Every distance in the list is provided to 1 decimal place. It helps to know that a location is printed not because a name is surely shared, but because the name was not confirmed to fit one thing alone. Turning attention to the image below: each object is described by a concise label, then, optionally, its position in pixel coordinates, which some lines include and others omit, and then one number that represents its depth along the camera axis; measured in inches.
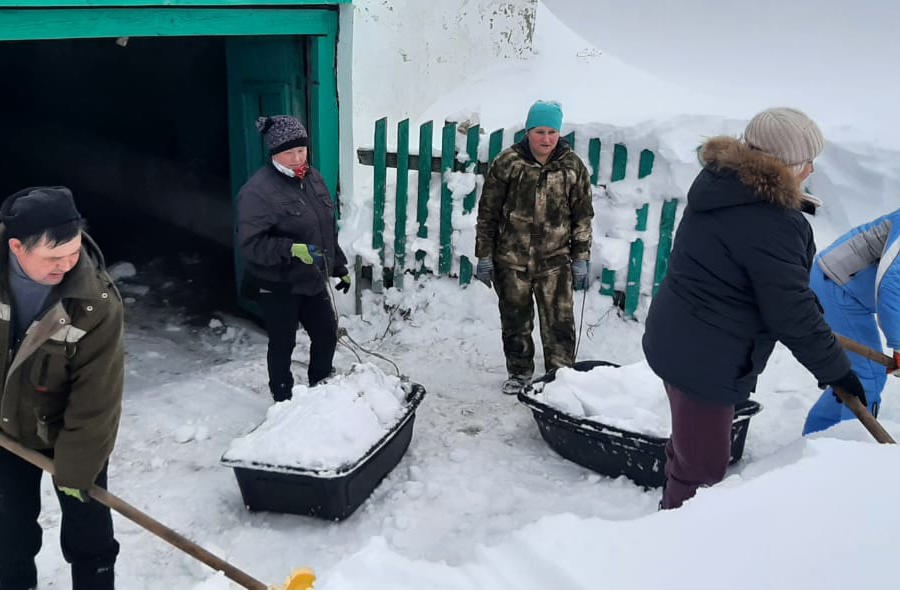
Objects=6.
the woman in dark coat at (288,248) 156.9
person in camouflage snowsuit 176.6
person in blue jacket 127.6
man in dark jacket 89.2
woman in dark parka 98.7
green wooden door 219.6
